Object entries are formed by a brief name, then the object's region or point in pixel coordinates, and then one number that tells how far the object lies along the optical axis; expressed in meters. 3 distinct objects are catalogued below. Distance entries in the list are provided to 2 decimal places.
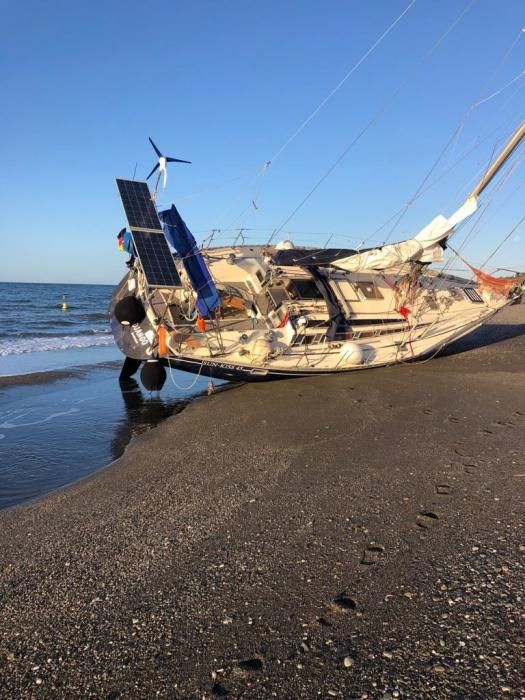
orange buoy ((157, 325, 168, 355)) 11.45
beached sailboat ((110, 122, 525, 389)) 11.98
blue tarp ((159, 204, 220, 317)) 12.34
